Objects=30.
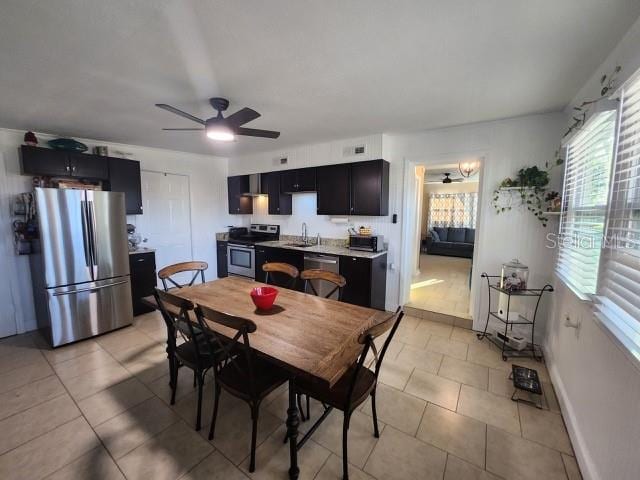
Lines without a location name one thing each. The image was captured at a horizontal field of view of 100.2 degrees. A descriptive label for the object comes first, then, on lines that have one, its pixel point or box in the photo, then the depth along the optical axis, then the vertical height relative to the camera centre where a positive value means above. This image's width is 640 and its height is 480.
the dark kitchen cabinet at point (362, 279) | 3.48 -0.89
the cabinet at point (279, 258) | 4.10 -0.75
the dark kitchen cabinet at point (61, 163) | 3.16 +0.59
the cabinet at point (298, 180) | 4.25 +0.52
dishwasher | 3.73 -0.76
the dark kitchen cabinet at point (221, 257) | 5.27 -0.91
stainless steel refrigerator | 2.86 -0.61
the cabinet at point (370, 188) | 3.62 +0.33
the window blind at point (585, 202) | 1.72 +0.08
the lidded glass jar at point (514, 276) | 2.85 -0.69
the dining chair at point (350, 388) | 1.43 -1.06
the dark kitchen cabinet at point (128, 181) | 3.74 +0.43
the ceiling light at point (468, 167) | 5.14 +0.89
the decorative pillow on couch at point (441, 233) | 8.53 -0.66
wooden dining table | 1.36 -0.74
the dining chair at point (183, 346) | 1.75 -1.02
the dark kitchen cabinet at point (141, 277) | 3.68 -0.92
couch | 8.00 -0.91
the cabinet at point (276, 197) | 4.72 +0.26
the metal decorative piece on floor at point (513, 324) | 2.78 -1.23
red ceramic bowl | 1.94 -0.63
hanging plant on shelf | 2.81 +0.21
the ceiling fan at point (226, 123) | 2.13 +0.73
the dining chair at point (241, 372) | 1.44 -1.05
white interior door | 4.38 -0.11
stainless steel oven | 4.71 -0.88
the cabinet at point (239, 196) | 5.18 +0.32
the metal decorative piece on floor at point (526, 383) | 2.12 -1.39
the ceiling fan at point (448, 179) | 6.68 +0.93
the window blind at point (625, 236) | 1.28 -0.12
